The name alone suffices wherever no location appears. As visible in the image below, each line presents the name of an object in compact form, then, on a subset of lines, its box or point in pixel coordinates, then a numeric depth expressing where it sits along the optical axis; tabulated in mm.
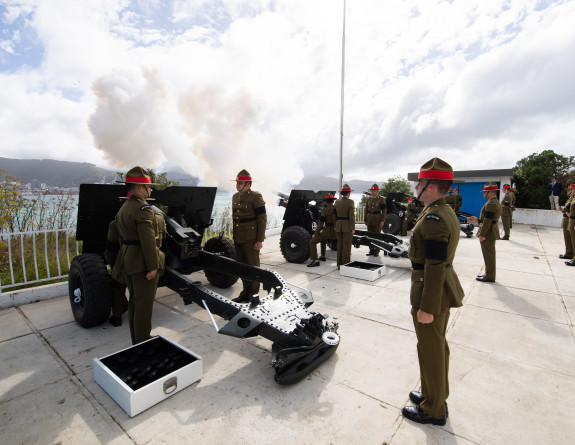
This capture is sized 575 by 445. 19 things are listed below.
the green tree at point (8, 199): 5195
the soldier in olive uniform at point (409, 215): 10977
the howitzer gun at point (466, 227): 10602
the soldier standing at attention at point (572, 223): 6858
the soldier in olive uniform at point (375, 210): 8195
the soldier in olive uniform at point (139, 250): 2854
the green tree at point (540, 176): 17297
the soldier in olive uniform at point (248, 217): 4480
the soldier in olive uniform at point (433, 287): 1947
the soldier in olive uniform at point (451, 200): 10679
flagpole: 13109
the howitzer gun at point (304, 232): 6707
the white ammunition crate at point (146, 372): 2227
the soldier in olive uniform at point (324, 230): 6688
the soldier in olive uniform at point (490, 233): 5418
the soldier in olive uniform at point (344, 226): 6141
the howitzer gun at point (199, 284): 2621
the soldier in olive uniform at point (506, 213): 10147
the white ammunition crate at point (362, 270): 5512
